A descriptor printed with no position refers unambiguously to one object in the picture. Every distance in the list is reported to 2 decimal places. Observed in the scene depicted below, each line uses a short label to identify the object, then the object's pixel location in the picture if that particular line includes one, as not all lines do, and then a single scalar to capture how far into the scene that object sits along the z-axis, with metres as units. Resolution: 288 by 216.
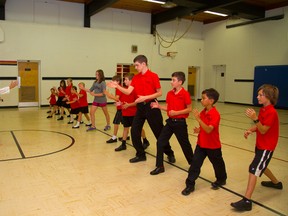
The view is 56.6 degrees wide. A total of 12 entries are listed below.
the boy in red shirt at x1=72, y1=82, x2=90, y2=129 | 7.37
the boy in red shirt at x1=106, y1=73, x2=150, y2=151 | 4.94
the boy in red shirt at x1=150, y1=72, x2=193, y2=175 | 3.71
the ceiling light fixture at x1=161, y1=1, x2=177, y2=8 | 10.71
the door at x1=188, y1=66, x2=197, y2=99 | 17.62
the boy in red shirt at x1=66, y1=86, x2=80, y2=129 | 7.40
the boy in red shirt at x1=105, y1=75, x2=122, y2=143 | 5.79
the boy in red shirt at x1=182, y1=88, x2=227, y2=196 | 3.23
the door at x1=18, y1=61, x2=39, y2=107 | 12.58
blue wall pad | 12.50
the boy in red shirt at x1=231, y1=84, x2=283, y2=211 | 2.88
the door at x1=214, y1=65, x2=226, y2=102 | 16.66
